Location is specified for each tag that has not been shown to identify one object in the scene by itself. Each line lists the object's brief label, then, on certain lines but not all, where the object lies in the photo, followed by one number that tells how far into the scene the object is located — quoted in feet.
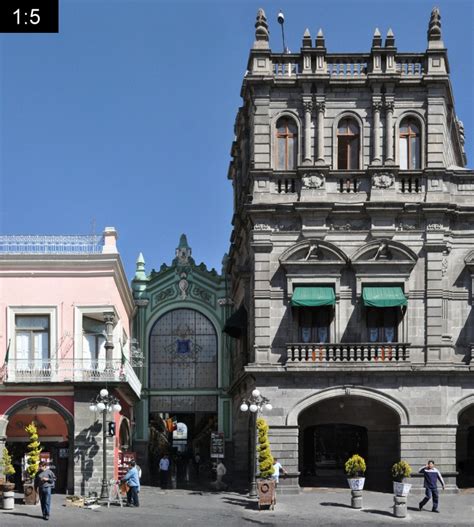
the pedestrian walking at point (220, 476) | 130.82
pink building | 118.21
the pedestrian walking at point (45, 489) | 97.09
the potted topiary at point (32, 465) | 107.14
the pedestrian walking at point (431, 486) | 106.01
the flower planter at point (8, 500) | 104.06
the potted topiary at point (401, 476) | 104.68
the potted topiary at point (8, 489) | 104.12
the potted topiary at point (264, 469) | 106.11
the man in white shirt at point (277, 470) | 112.54
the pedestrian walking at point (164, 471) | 136.05
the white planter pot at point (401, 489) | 104.44
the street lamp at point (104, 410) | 111.34
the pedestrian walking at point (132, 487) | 109.84
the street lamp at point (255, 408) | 112.47
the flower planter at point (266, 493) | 106.01
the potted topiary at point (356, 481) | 108.27
